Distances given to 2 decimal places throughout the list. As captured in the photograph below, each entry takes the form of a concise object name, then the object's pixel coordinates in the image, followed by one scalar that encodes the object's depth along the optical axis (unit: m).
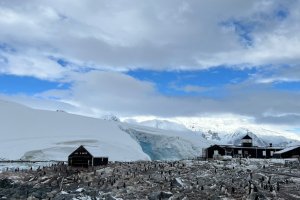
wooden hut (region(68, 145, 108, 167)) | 44.73
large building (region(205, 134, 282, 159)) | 54.01
